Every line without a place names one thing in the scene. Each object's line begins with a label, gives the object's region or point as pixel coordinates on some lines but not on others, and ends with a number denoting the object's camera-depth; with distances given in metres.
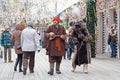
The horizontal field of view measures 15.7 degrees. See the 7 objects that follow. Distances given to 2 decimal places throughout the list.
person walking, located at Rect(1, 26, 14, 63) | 20.08
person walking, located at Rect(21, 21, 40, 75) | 13.86
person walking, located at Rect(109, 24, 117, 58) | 23.71
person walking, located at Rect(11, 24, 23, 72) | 14.75
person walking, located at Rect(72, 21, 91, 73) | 14.23
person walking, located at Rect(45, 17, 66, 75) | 13.82
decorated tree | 23.27
